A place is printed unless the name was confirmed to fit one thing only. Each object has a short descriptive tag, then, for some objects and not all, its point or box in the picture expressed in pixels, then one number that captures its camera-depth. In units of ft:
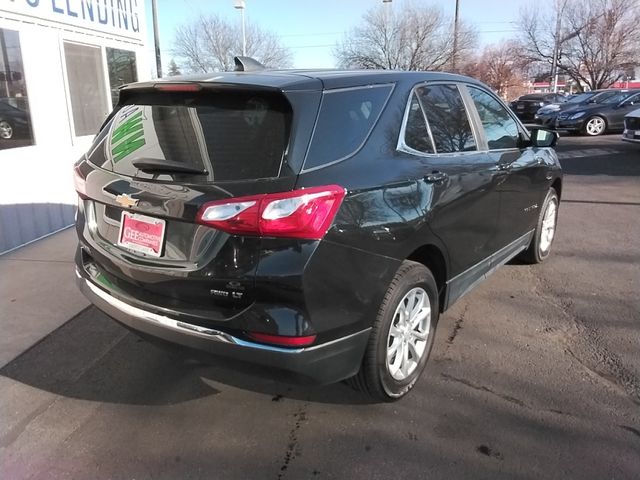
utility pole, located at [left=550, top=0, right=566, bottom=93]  128.26
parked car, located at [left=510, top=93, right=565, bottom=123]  77.92
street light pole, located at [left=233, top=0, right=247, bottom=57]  78.48
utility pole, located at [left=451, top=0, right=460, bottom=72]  107.76
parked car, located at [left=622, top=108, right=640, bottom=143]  40.96
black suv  7.48
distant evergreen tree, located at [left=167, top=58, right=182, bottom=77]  161.53
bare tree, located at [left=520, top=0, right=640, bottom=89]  117.70
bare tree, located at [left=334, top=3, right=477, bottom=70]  122.93
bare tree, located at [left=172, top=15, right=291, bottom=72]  140.36
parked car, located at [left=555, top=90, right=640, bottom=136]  55.98
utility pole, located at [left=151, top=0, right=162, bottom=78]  53.98
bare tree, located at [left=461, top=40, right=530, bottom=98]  143.64
